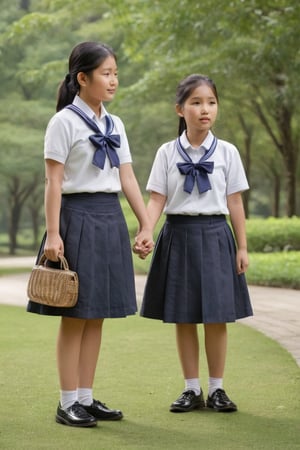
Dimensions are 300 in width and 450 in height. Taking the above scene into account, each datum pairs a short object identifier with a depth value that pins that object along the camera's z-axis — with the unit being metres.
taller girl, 6.91
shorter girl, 7.48
